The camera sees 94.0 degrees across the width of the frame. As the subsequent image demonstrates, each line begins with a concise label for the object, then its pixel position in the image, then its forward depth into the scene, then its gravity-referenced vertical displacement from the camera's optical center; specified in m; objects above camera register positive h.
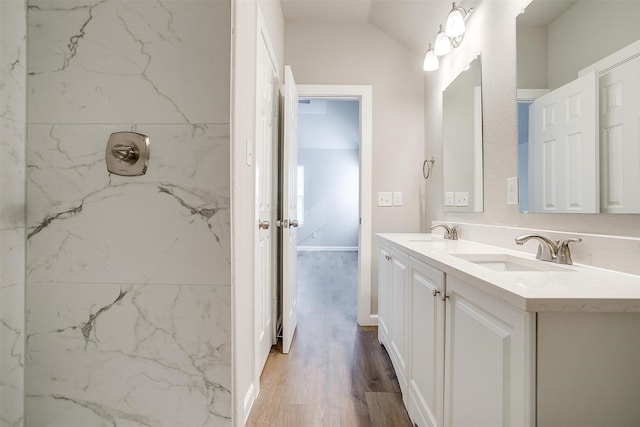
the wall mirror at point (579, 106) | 0.85 +0.37
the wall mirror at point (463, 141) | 1.66 +0.46
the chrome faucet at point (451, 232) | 1.84 -0.11
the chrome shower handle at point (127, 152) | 0.80 +0.17
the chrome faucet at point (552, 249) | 0.99 -0.12
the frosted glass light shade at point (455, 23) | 1.67 +1.09
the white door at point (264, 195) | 1.56 +0.11
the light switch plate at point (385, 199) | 2.47 +0.13
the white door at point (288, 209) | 1.96 +0.03
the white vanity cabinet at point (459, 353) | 0.63 -0.39
